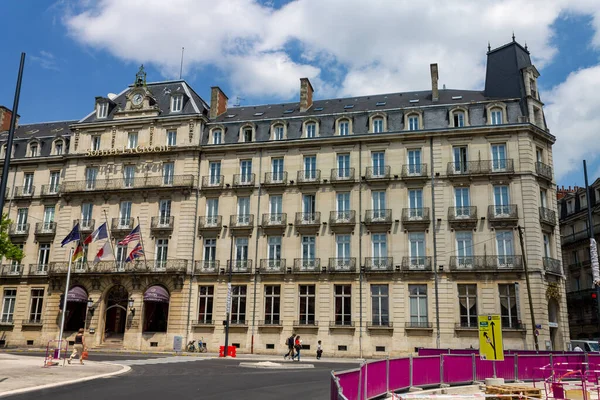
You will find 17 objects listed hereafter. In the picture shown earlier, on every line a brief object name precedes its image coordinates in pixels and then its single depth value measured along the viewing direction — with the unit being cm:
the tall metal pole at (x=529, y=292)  3307
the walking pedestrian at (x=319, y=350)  3482
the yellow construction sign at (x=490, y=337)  2183
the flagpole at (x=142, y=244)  4171
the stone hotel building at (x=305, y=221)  3738
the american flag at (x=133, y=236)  3876
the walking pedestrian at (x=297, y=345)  3192
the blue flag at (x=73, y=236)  3544
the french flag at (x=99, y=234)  3700
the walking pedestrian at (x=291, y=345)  3353
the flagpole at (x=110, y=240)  4268
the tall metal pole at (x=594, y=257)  2159
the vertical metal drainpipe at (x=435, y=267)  3659
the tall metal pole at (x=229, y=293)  3534
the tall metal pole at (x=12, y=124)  1546
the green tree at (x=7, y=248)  3650
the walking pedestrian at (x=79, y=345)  2500
